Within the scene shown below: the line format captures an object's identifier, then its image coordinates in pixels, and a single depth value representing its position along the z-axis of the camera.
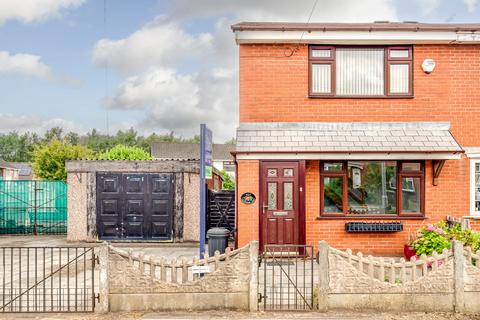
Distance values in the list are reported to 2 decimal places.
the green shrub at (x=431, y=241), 10.84
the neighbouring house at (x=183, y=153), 67.62
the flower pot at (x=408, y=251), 12.07
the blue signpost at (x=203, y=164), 9.37
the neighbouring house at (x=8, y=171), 58.38
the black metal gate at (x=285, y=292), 8.09
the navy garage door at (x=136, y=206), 16.20
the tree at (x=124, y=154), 27.89
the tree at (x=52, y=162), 36.94
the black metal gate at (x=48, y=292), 8.10
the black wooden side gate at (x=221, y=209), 16.69
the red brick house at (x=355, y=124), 12.62
